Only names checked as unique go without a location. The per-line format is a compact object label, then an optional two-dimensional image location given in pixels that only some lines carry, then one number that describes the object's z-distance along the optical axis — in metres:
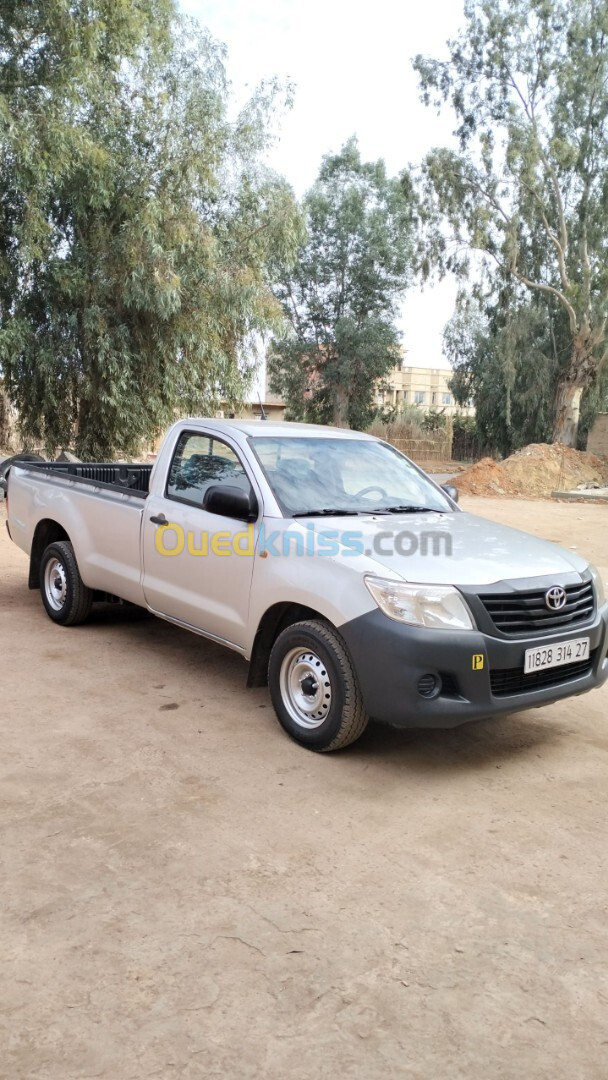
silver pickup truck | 4.08
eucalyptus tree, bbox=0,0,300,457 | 14.96
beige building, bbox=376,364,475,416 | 82.38
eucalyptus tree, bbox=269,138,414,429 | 39.03
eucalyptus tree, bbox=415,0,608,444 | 29.48
